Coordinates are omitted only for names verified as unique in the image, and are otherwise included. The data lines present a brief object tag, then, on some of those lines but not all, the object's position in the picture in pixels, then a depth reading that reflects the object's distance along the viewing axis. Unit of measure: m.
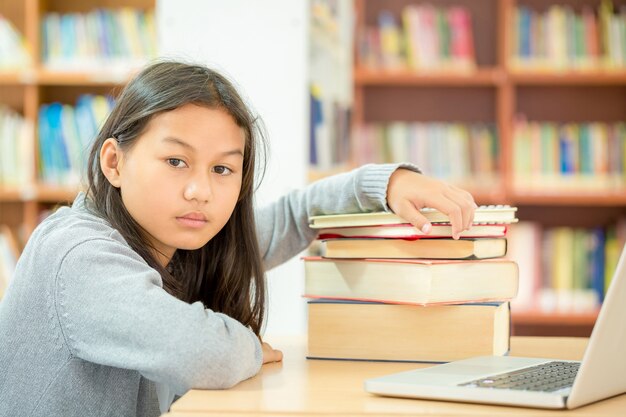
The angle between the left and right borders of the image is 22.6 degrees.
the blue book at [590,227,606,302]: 4.30
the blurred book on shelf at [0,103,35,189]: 3.96
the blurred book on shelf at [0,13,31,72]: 3.98
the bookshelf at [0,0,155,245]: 3.92
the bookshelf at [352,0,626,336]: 4.28
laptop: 1.44
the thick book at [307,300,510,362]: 1.72
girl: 1.56
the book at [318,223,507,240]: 1.74
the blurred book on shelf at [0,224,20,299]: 3.98
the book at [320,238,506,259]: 1.74
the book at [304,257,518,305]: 1.70
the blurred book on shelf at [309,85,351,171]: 2.81
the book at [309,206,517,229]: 1.74
